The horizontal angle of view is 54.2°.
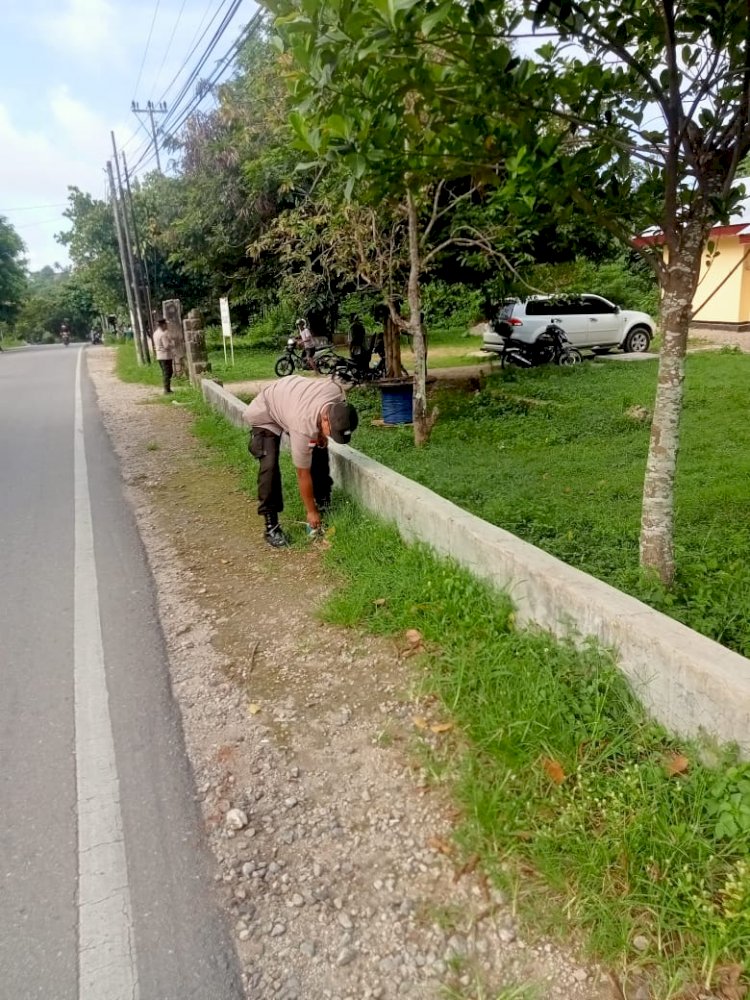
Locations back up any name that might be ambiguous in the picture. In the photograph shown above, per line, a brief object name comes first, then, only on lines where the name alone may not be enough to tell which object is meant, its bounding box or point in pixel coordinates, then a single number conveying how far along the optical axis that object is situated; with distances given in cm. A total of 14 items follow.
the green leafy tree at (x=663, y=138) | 326
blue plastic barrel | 1036
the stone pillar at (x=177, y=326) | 1847
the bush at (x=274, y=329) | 1994
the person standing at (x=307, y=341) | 1719
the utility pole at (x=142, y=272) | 2583
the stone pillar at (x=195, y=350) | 1622
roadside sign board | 1681
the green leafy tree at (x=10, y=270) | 5588
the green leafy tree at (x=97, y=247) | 3278
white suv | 1772
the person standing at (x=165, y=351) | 1569
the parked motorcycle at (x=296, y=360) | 1754
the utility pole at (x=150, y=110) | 3316
